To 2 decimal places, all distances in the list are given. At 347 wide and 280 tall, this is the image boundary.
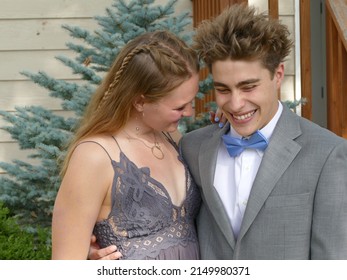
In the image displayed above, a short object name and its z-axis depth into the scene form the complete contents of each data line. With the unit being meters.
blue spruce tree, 4.73
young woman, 2.83
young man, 2.64
